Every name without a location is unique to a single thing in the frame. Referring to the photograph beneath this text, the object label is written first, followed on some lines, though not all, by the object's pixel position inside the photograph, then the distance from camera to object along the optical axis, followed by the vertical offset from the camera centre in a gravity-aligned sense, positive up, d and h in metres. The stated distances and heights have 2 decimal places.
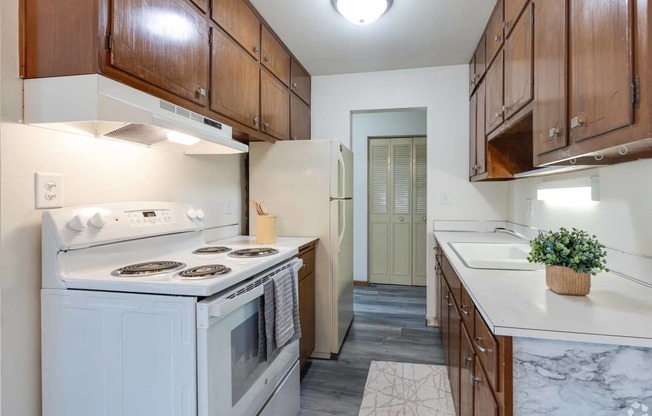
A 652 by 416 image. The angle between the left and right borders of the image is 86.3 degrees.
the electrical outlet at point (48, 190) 1.21 +0.06
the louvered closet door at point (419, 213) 4.62 -0.08
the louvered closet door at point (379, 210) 4.73 -0.05
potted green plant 1.13 -0.17
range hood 1.11 +0.33
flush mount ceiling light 2.06 +1.20
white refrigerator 2.57 +0.04
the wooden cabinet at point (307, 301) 2.27 -0.65
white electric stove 1.10 -0.41
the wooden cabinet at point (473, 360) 0.95 -0.54
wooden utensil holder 2.28 -0.16
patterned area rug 1.99 -1.15
